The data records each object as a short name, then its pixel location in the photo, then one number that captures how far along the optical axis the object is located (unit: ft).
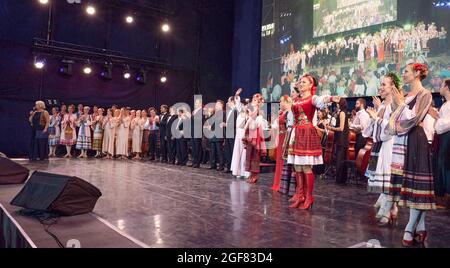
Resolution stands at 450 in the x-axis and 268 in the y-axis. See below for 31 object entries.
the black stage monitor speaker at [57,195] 10.89
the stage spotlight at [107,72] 39.70
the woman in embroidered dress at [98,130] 37.42
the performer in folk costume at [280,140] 18.37
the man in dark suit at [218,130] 27.76
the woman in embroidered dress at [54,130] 36.59
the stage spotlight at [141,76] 42.87
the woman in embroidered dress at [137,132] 38.04
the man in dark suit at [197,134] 30.48
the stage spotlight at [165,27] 45.19
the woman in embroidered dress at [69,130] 36.65
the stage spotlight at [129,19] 42.42
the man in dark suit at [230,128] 26.63
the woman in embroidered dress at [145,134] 38.19
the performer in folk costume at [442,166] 15.52
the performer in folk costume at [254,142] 21.70
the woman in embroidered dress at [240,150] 23.47
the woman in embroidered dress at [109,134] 37.55
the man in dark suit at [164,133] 34.86
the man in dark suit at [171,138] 33.53
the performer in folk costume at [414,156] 9.13
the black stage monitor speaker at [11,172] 17.28
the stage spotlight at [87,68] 38.73
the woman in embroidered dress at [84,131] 36.94
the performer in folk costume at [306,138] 13.50
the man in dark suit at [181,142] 32.22
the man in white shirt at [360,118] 20.91
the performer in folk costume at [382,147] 11.47
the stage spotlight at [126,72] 41.52
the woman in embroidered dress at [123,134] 37.52
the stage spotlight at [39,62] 35.86
